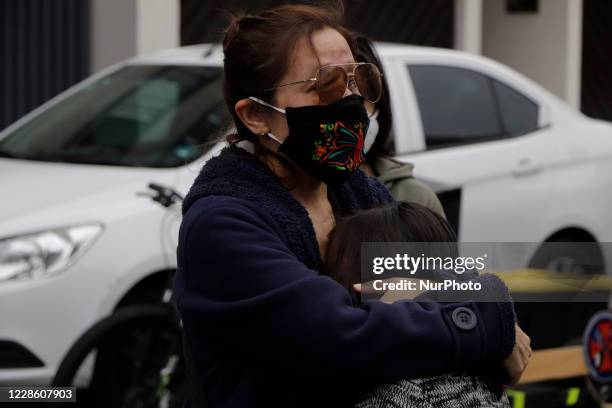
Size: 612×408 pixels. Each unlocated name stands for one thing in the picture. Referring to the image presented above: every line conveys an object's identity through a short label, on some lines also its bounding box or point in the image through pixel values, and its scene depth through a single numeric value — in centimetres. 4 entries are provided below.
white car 510
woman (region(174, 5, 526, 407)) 269
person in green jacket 391
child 267
